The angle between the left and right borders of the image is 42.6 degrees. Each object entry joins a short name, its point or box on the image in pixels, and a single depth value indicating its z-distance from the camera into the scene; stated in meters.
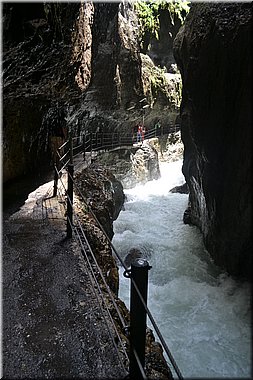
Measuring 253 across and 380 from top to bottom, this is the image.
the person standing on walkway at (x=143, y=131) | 19.86
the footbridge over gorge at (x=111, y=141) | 14.81
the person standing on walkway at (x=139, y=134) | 19.31
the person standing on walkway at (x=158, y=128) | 22.63
